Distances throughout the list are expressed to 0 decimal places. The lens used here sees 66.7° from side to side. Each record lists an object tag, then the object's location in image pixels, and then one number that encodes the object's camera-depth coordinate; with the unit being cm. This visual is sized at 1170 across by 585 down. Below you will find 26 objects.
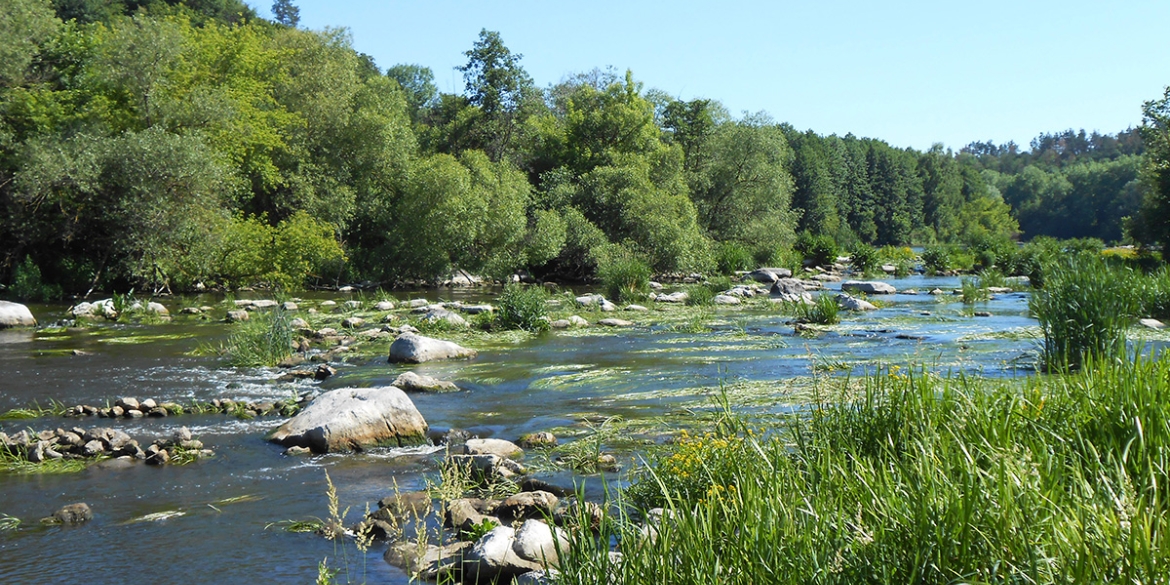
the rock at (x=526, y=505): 684
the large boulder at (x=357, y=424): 934
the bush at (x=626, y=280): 2833
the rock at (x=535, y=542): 573
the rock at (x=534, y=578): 493
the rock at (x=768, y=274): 4178
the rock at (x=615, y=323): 2094
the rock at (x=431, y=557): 559
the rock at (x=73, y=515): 699
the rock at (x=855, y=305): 2417
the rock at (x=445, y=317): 1988
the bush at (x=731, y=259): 4547
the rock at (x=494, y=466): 780
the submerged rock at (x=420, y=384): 1268
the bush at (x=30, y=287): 2764
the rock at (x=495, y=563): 562
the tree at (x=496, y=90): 4666
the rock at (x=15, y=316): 2042
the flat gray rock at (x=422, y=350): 1564
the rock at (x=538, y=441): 924
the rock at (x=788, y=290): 2781
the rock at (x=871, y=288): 3216
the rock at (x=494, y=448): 869
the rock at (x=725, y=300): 2698
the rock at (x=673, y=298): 2761
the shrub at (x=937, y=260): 4934
